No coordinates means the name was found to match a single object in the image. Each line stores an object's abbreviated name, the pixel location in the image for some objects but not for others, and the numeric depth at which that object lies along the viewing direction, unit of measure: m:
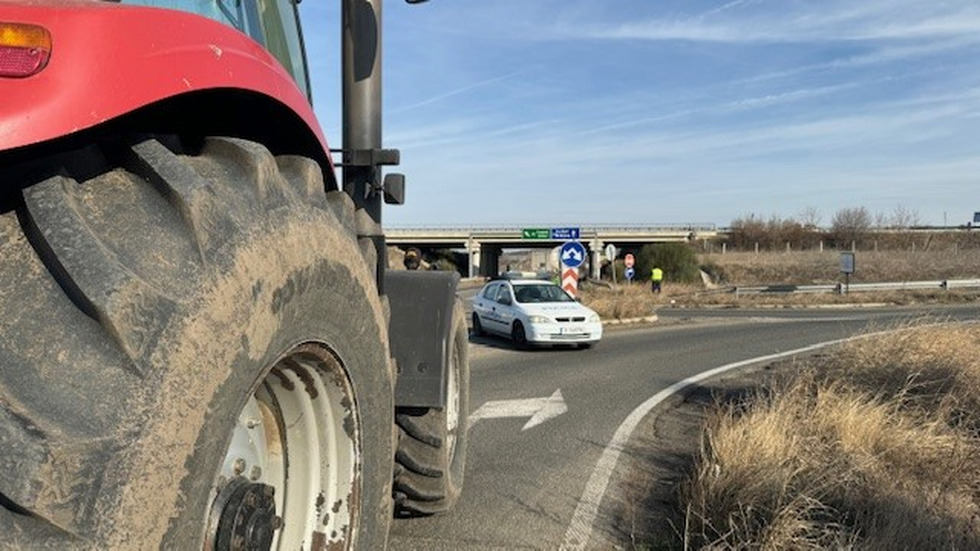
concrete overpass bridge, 83.12
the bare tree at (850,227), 90.81
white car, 16.02
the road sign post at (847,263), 36.16
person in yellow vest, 39.38
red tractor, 1.25
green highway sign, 45.16
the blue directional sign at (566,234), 24.06
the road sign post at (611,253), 35.95
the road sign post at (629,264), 41.28
